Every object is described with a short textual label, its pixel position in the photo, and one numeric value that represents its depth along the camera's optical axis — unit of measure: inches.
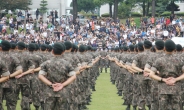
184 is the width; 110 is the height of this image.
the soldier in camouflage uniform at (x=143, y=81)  711.7
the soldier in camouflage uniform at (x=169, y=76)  539.5
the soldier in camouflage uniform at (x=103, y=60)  2090.3
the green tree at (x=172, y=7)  3366.1
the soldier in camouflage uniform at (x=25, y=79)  727.7
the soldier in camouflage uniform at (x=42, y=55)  764.5
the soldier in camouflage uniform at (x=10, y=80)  634.8
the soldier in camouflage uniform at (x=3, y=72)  553.9
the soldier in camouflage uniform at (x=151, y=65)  596.3
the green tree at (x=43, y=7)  3308.6
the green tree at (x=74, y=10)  2994.1
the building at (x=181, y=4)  4104.3
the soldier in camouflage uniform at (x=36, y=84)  764.0
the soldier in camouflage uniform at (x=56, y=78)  521.3
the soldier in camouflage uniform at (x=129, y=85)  818.8
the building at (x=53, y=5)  3464.6
